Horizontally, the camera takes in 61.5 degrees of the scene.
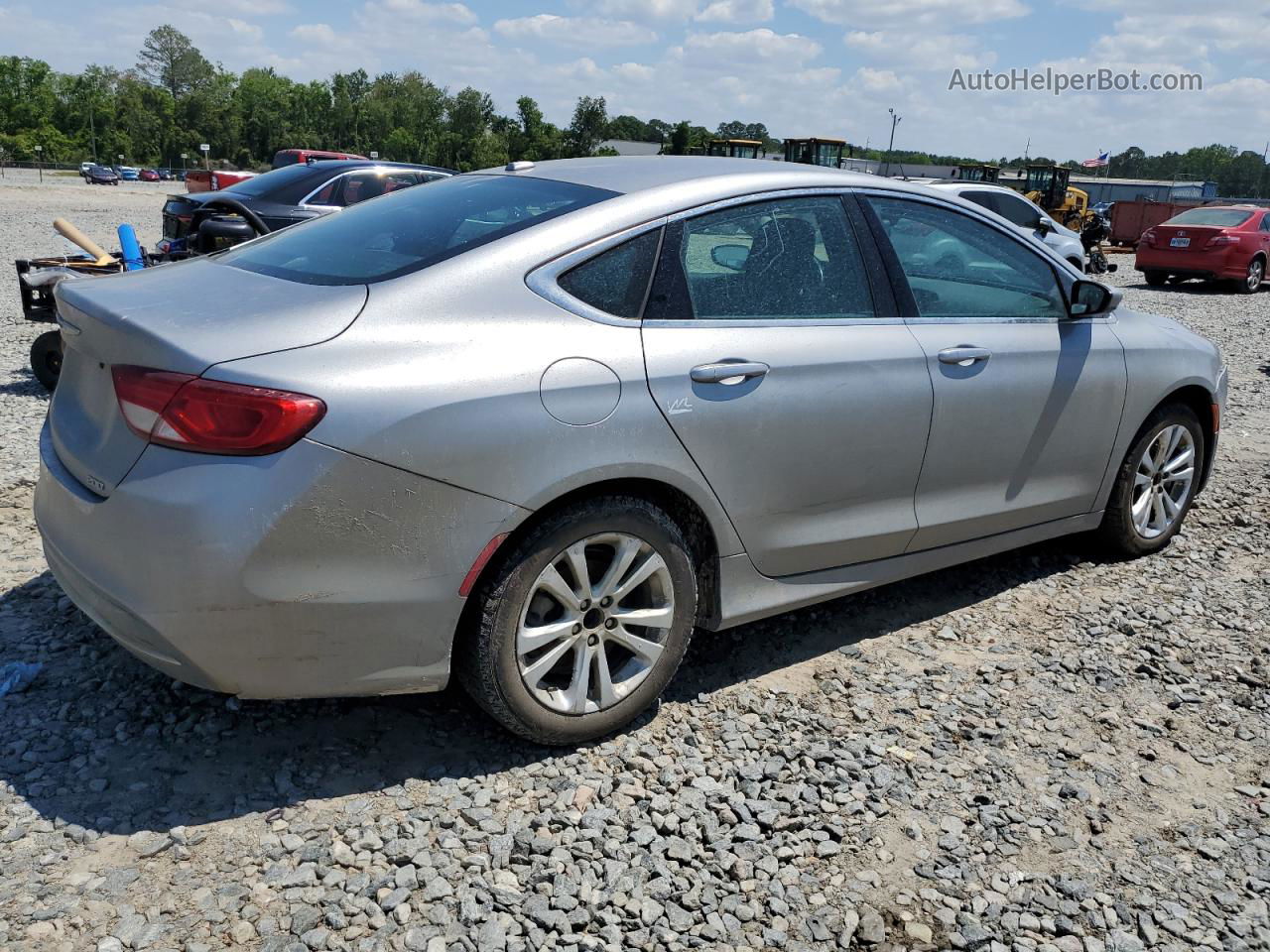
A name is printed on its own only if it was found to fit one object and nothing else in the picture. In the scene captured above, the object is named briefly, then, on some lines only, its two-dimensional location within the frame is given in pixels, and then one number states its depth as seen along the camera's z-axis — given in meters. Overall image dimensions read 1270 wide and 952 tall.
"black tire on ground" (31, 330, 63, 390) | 6.63
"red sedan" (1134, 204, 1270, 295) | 18.94
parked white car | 13.82
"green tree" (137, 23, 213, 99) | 129.12
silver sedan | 2.57
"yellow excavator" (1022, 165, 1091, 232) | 29.88
